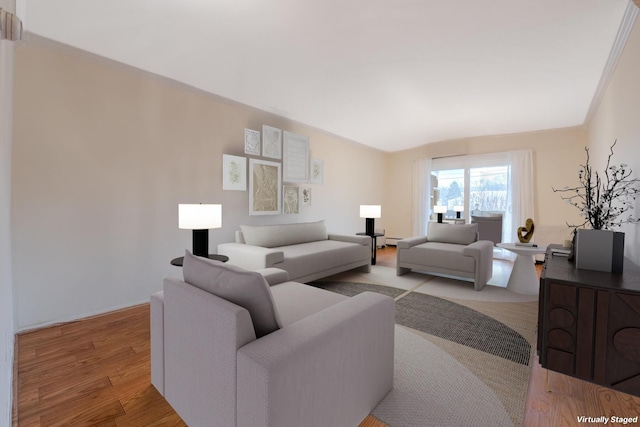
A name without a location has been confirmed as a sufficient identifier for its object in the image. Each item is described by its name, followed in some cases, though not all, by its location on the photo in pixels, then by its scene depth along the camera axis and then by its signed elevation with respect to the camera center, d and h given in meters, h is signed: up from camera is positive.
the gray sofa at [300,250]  3.08 -0.55
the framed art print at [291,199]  4.41 +0.11
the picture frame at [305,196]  4.72 +0.17
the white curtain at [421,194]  6.34 +0.32
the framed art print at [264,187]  3.92 +0.27
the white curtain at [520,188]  5.18 +0.41
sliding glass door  5.53 +0.48
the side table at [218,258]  2.50 -0.51
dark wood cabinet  1.37 -0.61
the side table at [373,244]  4.83 -0.64
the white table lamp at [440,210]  5.45 -0.03
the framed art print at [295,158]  4.36 +0.78
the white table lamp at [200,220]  2.45 -0.14
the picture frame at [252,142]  3.84 +0.88
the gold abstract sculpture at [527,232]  3.44 -0.28
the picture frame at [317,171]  4.89 +0.62
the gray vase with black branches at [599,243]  1.67 -0.20
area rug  1.42 -1.02
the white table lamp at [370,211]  4.72 -0.06
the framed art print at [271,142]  4.05 +0.94
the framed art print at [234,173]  3.59 +0.43
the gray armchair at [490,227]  5.39 -0.34
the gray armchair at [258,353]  0.95 -0.59
